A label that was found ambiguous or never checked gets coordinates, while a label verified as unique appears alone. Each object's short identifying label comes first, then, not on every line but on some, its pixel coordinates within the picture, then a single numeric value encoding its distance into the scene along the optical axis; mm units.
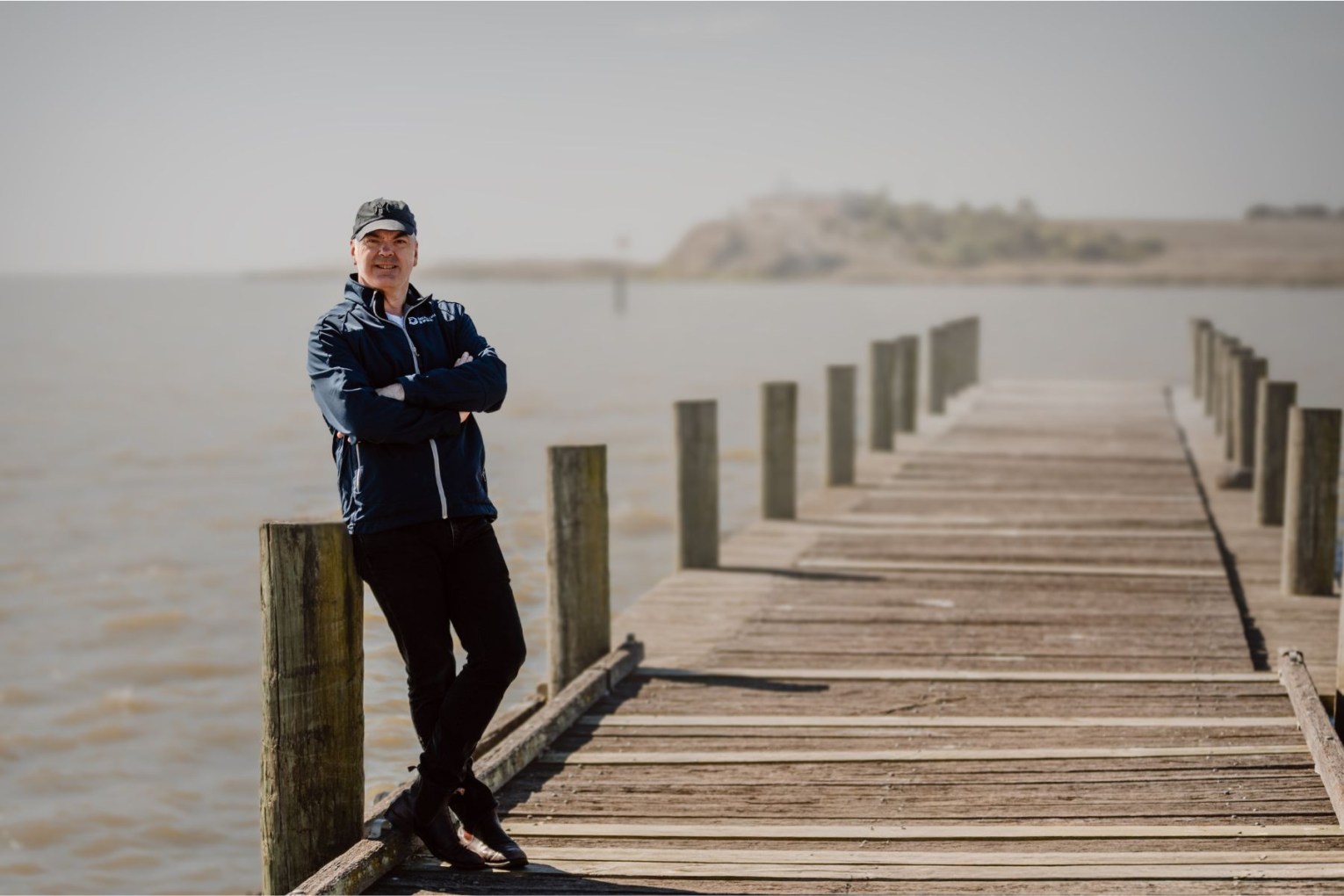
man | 4297
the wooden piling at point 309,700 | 4348
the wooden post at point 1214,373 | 19677
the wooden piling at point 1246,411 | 14320
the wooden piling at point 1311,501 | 8898
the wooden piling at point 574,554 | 6980
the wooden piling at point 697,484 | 9820
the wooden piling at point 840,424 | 13609
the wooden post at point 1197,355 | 23656
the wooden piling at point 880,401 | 16219
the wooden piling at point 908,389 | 18016
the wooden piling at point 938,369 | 20797
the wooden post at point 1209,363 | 21062
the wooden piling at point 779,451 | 11516
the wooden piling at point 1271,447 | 11133
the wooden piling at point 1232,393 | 15052
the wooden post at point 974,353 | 26141
